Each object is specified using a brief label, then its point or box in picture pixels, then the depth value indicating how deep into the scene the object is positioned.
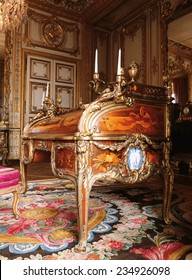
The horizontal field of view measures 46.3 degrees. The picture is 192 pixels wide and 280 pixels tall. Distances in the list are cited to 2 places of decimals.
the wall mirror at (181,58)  4.86
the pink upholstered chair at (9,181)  1.67
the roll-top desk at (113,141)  1.39
